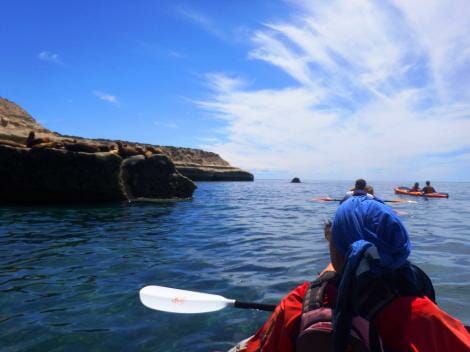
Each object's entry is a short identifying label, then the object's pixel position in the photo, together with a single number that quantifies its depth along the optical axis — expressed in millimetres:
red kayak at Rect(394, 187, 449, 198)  32719
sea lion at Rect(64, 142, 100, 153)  23188
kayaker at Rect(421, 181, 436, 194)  33969
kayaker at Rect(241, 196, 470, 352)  1947
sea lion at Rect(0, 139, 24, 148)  22203
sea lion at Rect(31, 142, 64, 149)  22172
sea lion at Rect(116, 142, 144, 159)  26719
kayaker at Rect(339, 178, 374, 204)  8781
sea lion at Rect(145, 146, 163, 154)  28547
